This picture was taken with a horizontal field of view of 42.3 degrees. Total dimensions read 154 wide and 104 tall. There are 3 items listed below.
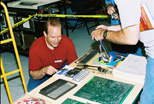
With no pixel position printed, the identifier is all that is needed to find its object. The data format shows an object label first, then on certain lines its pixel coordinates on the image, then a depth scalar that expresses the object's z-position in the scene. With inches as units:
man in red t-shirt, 90.4
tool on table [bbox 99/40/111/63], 84.1
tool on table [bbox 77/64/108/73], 78.4
